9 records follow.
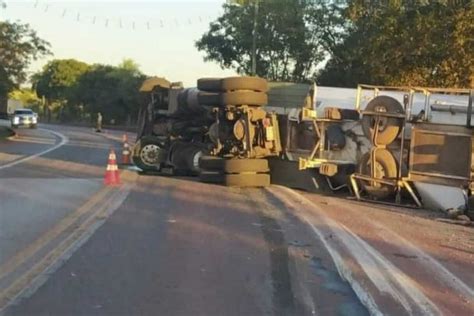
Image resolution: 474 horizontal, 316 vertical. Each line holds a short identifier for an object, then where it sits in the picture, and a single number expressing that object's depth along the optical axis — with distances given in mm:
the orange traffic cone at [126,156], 23059
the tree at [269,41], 40438
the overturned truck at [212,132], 16938
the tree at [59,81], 101625
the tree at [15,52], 46362
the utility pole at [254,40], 30470
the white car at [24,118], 57812
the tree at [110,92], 79438
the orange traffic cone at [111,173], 15867
